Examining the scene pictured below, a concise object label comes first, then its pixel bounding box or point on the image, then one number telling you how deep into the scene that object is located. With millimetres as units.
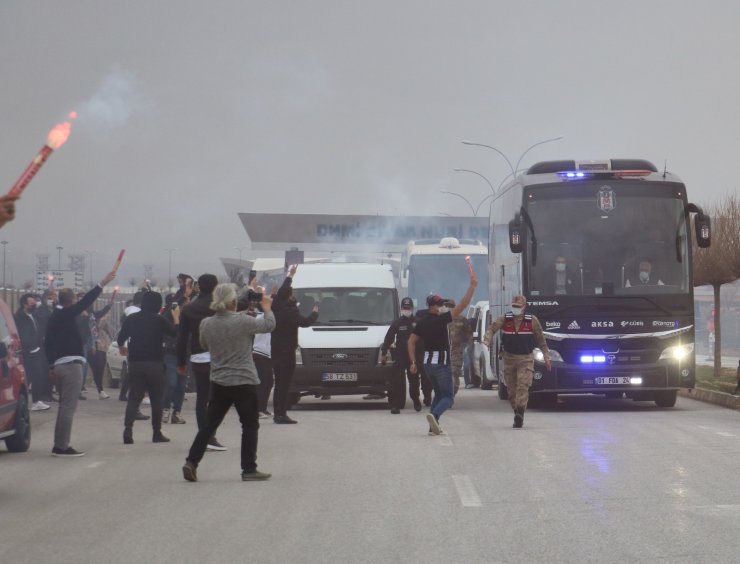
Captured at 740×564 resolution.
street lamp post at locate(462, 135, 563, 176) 54875
